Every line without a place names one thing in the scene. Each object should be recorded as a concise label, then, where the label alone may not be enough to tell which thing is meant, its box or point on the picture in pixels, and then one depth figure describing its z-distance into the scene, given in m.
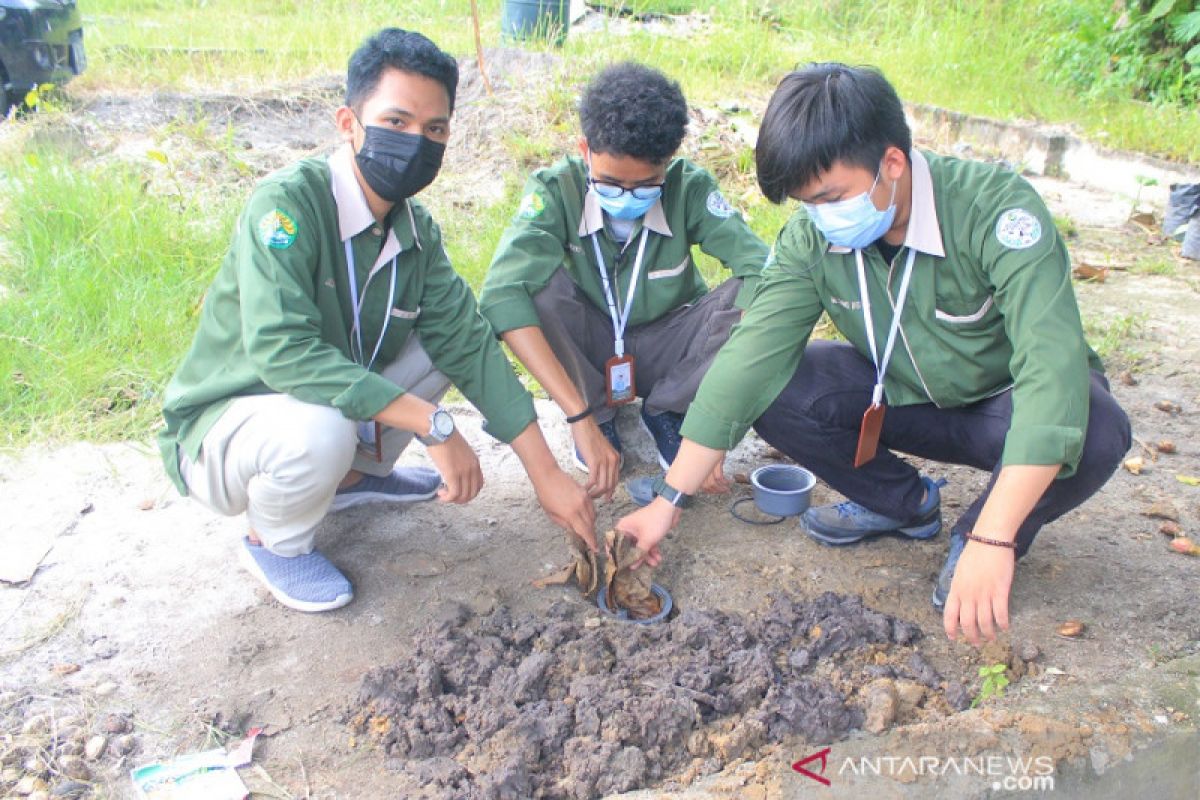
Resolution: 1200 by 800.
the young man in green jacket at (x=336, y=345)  2.51
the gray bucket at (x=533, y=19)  8.61
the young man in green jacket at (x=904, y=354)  2.24
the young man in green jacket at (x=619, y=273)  3.11
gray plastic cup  3.22
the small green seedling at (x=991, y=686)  2.33
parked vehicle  6.78
